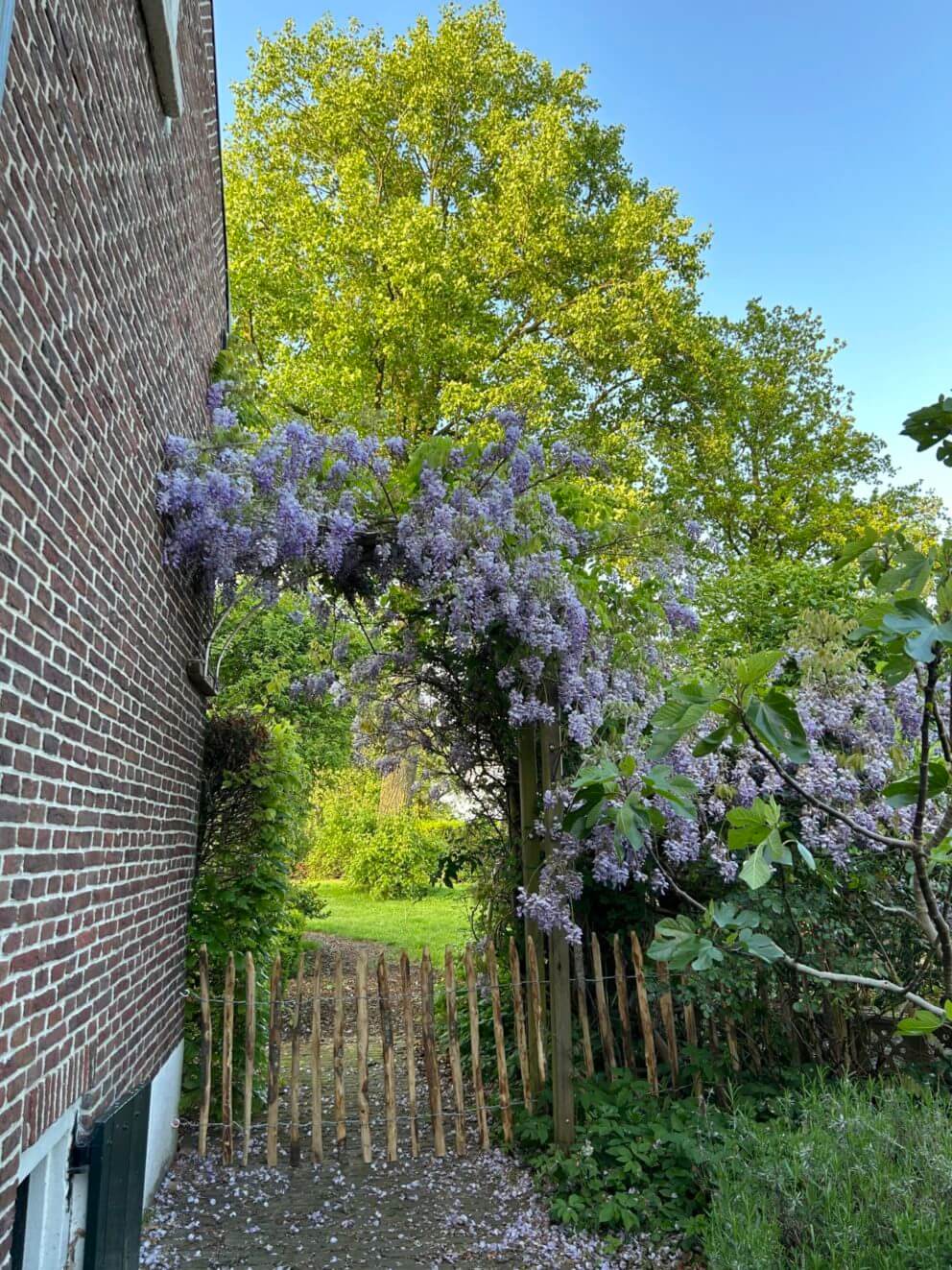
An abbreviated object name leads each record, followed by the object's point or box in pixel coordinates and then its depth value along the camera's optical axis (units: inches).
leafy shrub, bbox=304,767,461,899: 534.9
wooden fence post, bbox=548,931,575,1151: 171.0
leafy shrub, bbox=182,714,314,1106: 221.0
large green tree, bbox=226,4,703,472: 510.0
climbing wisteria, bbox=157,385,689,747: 170.7
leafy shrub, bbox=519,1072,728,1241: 146.9
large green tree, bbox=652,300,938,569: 634.2
